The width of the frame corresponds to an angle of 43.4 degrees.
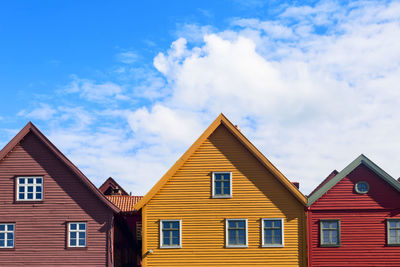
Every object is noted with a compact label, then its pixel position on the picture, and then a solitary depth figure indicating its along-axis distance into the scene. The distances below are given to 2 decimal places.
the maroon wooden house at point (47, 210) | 28.06
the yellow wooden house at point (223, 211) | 27.67
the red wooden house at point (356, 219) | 27.69
